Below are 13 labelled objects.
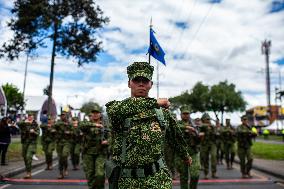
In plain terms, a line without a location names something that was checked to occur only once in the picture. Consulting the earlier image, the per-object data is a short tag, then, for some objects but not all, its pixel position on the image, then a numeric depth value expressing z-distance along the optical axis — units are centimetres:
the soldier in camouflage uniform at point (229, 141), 1628
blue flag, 617
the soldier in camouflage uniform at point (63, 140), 1253
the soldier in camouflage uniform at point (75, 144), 1452
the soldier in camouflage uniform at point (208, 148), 1288
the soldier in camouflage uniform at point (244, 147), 1284
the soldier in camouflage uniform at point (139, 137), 334
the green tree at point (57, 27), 2667
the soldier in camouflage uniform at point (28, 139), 1191
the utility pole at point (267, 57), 6700
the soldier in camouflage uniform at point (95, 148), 809
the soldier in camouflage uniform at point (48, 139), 1453
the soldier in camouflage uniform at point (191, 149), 811
